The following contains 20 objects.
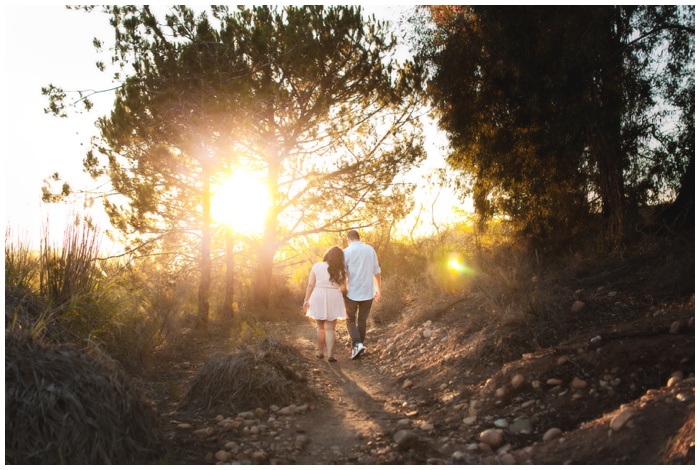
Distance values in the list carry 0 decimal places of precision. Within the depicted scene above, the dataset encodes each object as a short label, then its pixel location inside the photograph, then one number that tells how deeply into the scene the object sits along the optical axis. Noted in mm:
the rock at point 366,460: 4227
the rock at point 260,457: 4226
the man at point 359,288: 8492
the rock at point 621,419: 3748
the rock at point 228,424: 4879
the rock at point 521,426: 4449
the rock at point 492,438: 4289
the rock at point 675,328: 5000
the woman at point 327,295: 8164
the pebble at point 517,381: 5125
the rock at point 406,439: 4426
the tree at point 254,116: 9850
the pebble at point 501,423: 4609
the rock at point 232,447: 4371
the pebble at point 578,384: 4809
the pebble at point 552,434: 4156
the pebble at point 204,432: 4738
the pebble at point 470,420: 4855
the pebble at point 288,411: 5344
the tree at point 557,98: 8102
